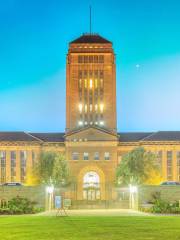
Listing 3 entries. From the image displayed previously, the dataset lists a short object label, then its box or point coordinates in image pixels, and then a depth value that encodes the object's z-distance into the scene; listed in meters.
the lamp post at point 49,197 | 71.99
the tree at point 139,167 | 98.06
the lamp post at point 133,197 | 73.25
